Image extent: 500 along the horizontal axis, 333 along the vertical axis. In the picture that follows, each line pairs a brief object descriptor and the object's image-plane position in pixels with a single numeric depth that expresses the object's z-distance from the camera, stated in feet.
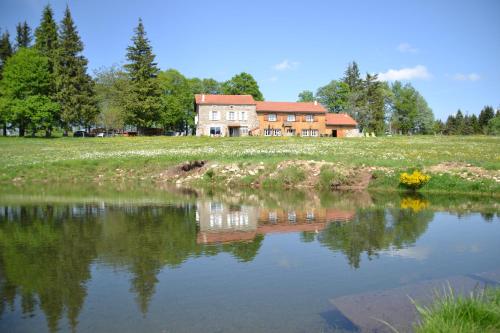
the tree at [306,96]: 421.59
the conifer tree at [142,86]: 210.38
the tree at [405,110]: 389.09
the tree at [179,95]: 299.83
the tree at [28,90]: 196.03
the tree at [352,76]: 366.84
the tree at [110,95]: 279.69
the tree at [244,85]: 308.19
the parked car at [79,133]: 244.83
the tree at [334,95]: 352.28
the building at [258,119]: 231.30
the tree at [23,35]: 247.29
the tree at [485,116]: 368.89
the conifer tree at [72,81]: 208.03
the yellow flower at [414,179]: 81.15
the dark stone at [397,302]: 22.02
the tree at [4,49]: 232.84
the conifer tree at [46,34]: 219.51
